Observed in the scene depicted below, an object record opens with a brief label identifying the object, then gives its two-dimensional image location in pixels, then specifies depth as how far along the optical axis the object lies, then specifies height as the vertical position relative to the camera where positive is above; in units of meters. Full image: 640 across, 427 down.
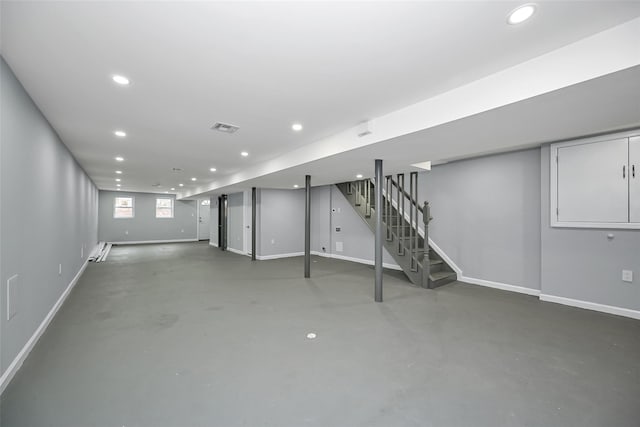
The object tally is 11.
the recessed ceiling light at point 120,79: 2.33 +1.19
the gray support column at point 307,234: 5.79 -0.45
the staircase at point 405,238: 5.09 -0.53
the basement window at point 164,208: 13.24 +0.25
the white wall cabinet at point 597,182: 3.61 +0.46
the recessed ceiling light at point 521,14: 1.57 +1.21
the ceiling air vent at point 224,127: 3.60 +1.18
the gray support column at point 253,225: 8.18 -0.36
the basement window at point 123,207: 12.29 +0.27
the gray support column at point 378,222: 4.26 -0.14
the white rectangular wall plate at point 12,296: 2.20 -0.71
